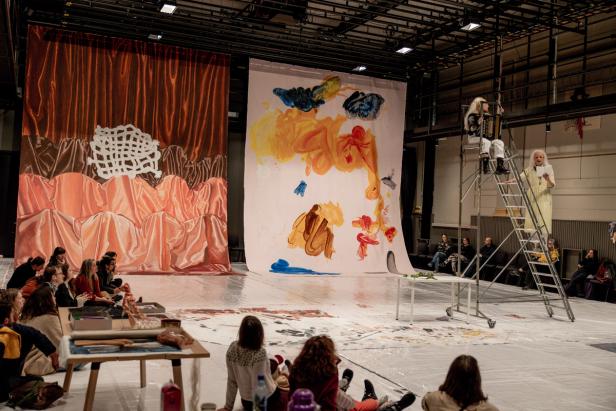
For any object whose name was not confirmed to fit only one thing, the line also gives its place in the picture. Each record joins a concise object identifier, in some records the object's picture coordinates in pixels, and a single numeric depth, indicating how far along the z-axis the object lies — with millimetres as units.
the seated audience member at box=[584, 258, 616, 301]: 11062
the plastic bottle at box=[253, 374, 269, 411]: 2867
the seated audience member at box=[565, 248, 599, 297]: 11453
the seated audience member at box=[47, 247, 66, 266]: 7571
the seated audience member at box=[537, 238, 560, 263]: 10892
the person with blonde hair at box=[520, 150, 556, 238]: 9281
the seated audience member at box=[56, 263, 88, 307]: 5539
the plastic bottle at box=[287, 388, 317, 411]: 2195
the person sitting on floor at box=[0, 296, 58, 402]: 3768
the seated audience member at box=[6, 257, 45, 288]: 6729
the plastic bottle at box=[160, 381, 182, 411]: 2928
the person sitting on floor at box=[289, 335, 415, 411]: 3305
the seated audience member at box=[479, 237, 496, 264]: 13352
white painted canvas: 13289
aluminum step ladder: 8727
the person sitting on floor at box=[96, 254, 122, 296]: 7957
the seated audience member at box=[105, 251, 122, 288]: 8242
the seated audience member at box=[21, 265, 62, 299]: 5848
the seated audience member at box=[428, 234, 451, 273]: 14711
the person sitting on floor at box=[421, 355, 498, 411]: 2913
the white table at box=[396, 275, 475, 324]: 7816
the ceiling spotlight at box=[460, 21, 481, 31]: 10967
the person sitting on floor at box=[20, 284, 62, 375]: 4441
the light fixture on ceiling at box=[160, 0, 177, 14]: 10180
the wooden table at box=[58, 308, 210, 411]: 3324
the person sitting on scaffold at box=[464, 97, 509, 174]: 8391
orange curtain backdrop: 11766
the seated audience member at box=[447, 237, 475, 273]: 13844
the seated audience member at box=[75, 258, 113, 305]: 6652
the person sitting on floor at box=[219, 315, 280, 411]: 3621
